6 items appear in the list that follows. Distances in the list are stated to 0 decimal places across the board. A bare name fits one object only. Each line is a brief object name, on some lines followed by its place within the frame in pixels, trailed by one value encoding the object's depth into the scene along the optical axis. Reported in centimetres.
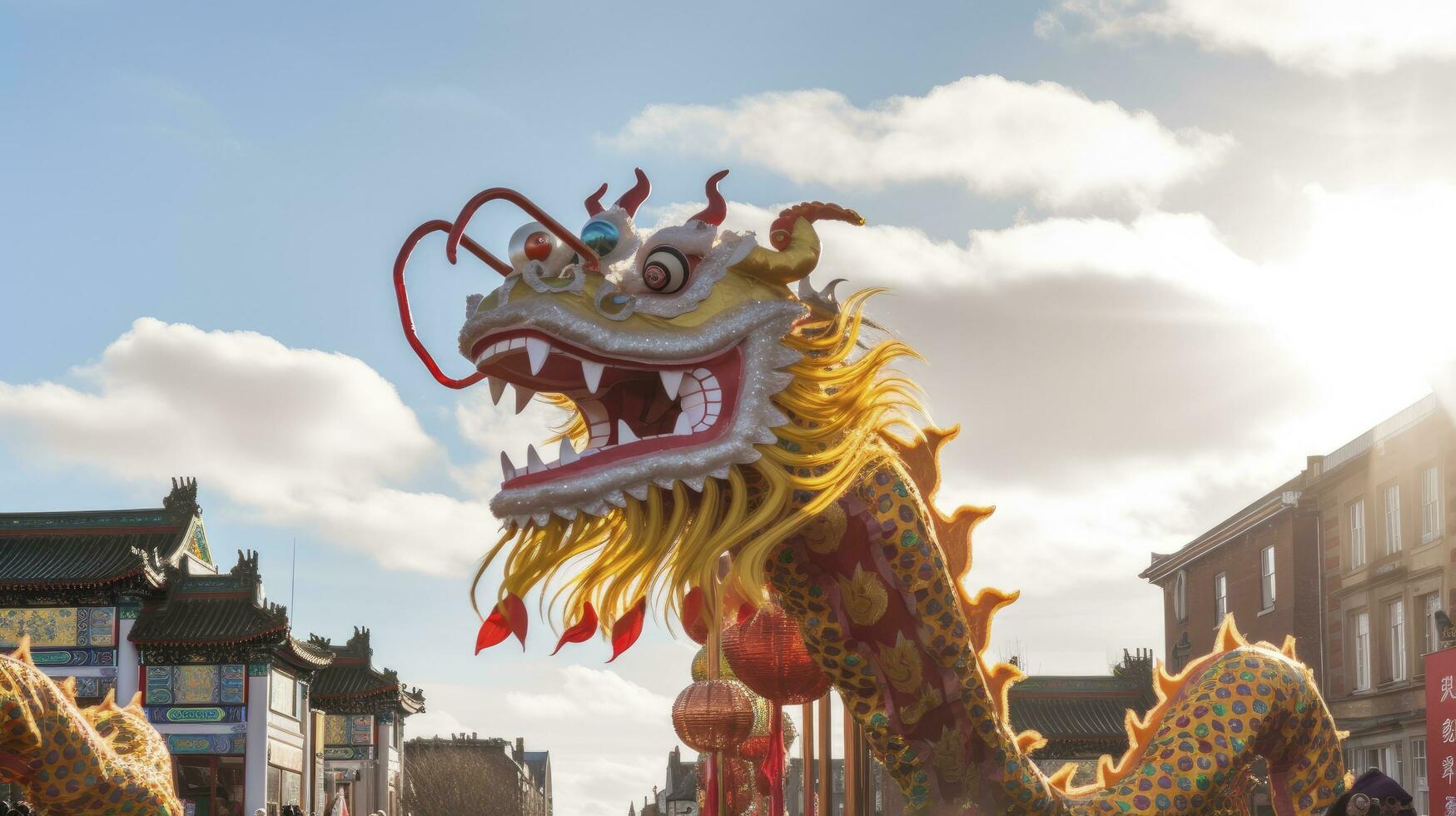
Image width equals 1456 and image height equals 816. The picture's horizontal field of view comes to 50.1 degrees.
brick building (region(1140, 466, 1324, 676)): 2958
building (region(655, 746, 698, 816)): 5862
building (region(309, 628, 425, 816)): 4041
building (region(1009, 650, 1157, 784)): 3148
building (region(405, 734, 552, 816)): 5069
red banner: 1762
